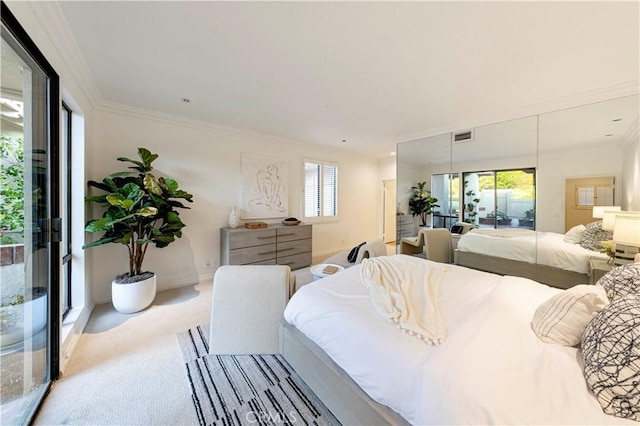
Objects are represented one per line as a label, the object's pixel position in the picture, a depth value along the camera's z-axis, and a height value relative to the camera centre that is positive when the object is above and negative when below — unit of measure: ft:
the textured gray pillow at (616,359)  2.86 -1.90
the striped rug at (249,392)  4.85 -4.12
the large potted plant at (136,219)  8.60 -0.31
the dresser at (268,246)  12.39 -1.92
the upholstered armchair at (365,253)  11.47 -2.01
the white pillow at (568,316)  3.97 -1.78
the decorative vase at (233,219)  13.07 -0.41
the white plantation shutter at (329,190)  18.04 +1.65
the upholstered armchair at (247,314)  6.66 -2.86
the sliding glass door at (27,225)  4.33 -0.30
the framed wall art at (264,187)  13.98 +1.52
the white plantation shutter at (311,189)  17.03 +1.62
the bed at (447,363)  2.96 -2.28
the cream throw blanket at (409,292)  4.32 -1.87
